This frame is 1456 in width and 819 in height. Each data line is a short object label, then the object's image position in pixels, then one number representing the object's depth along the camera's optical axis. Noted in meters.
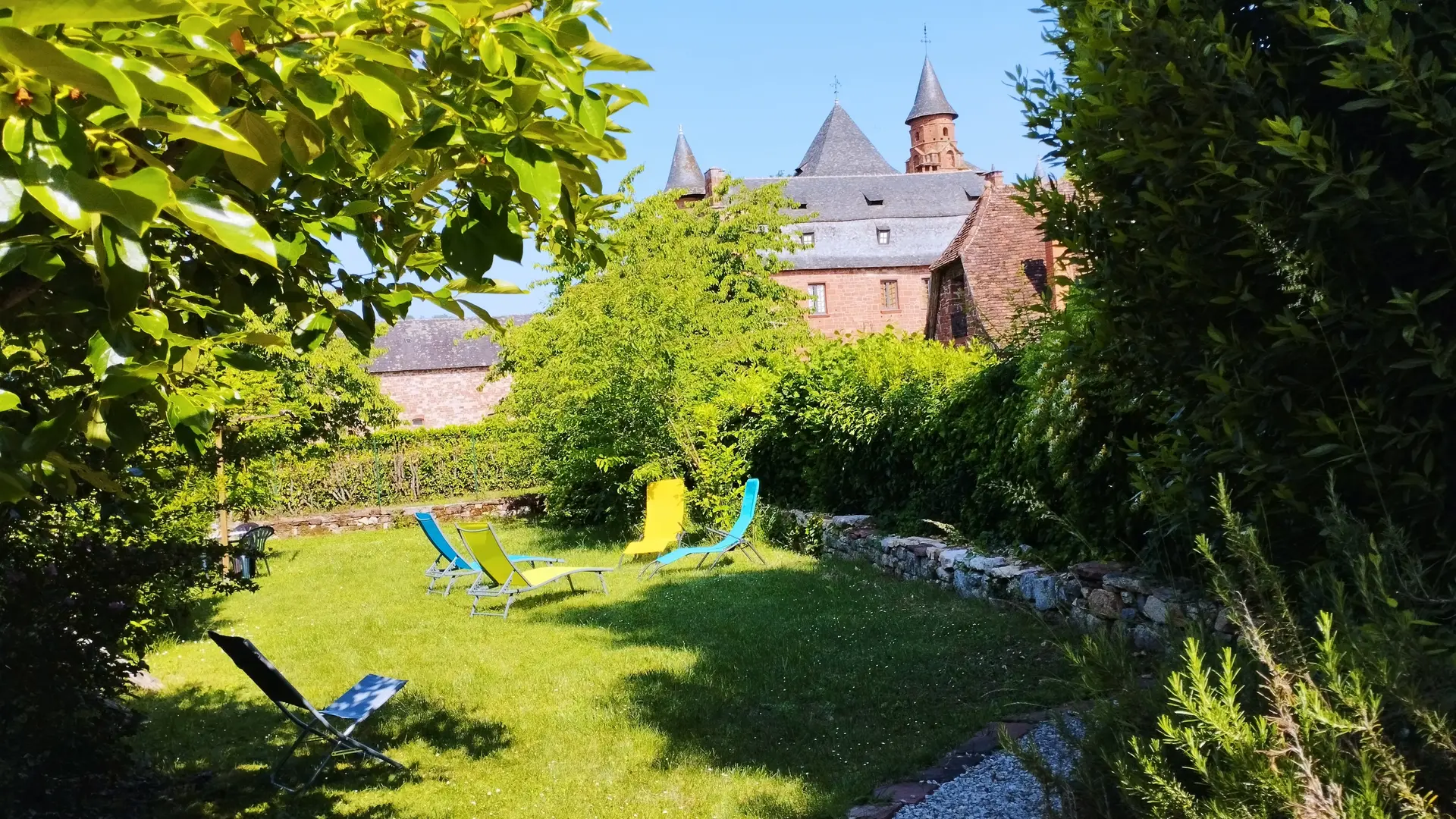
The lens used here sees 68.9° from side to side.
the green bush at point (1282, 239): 3.19
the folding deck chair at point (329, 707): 5.16
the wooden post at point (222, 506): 9.41
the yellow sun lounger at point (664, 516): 12.59
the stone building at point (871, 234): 57.16
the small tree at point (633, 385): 14.60
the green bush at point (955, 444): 6.29
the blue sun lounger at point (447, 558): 11.30
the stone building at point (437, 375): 58.34
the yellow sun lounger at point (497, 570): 9.88
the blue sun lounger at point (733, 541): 11.52
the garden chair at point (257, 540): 13.69
